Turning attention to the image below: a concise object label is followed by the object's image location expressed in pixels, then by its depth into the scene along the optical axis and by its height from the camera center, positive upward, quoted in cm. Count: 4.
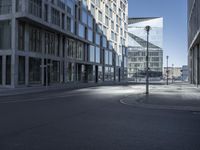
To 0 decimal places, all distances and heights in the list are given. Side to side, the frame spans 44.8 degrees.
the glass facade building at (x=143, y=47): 13188 +1510
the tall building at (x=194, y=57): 4982 +437
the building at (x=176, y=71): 18225 +236
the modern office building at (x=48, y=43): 3509 +576
